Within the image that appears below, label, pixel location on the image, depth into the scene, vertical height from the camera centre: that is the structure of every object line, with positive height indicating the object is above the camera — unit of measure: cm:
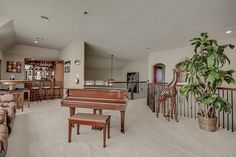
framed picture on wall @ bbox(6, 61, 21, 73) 564 +71
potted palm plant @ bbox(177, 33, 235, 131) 209 +3
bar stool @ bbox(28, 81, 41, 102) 510 -64
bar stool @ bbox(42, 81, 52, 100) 535 -57
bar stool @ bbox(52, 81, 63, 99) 564 -55
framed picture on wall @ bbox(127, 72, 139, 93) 769 +20
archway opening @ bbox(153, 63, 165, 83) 662 +45
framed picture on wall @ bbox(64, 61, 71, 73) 547 +71
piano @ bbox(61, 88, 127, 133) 202 -41
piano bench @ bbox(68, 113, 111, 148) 169 -70
